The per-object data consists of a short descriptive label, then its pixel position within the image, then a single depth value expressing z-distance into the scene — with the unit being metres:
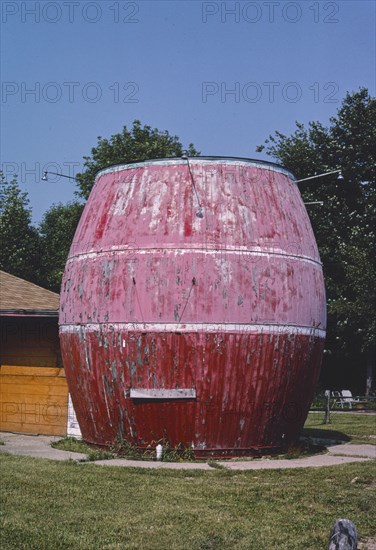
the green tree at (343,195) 31.67
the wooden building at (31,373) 16.94
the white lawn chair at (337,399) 30.19
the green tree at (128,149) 39.22
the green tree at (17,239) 49.00
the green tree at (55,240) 43.95
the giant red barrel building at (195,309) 12.51
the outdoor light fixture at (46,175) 15.09
